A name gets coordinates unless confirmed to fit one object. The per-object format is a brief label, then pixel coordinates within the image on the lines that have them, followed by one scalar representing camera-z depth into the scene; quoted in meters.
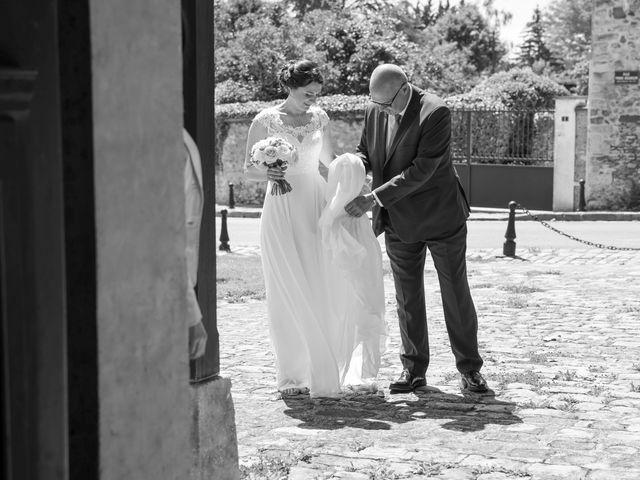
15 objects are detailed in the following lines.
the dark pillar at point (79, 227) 3.06
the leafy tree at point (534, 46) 70.69
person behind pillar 3.62
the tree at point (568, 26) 87.62
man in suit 6.92
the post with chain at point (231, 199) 25.80
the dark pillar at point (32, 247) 2.72
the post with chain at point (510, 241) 15.24
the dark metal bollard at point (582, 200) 23.81
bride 7.11
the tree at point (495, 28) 63.47
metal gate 24.89
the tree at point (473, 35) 63.00
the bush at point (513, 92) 27.42
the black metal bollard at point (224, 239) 16.56
